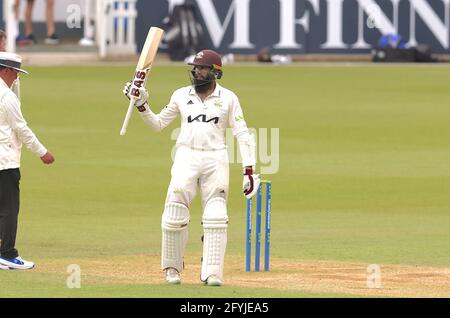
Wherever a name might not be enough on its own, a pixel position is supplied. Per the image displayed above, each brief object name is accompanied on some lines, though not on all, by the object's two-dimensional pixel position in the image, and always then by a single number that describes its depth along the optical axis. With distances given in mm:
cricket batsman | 11523
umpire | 11914
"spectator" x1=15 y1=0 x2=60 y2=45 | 33938
